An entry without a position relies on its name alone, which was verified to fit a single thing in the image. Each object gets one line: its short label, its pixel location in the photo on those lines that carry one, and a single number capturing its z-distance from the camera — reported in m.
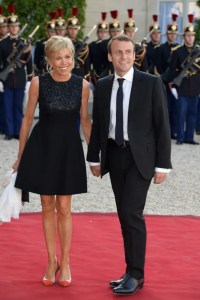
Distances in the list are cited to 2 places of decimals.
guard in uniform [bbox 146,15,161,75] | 14.97
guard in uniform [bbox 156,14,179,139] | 14.55
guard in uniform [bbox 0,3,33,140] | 13.98
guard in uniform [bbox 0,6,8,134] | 14.20
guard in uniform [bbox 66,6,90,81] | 13.89
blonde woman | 6.08
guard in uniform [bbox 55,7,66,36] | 14.08
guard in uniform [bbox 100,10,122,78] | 14.32
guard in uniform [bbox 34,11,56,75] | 14.34
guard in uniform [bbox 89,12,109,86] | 14.66
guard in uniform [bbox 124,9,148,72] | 14.18
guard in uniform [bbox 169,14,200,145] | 13.91
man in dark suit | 5.93
